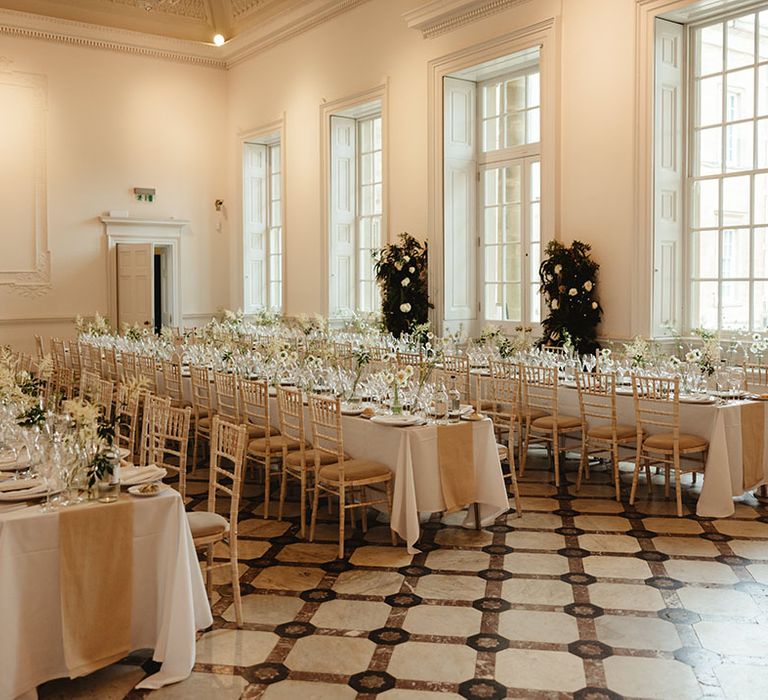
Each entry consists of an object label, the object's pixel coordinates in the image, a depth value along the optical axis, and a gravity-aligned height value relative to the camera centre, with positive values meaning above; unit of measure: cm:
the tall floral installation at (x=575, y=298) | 1009 +14
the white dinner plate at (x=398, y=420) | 591 -74
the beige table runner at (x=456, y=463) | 586 -102
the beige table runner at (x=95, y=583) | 373 -115
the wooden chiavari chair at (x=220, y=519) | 438 -104
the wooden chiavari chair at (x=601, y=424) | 712 -96
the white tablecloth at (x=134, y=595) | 359 -120
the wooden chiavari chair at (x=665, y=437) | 656 -98
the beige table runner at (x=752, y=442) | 673 -102
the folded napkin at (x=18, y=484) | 412 -80
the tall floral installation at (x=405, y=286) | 1239 +35
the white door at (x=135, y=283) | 1537 +53
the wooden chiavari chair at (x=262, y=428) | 668 -96
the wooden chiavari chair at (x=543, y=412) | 759 -93
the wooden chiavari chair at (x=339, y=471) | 571 -105
